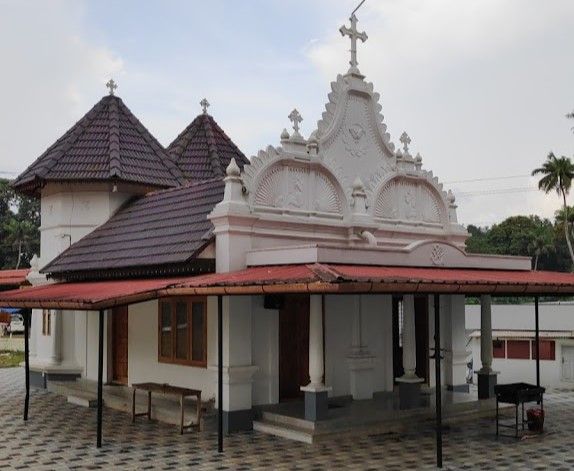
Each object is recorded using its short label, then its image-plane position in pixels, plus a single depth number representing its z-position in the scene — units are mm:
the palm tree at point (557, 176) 41281
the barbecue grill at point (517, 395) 10703
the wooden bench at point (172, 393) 11039
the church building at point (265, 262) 11000
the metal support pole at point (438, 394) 8789
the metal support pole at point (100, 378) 9820
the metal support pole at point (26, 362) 12375
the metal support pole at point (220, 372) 9672
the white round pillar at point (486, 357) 13367
